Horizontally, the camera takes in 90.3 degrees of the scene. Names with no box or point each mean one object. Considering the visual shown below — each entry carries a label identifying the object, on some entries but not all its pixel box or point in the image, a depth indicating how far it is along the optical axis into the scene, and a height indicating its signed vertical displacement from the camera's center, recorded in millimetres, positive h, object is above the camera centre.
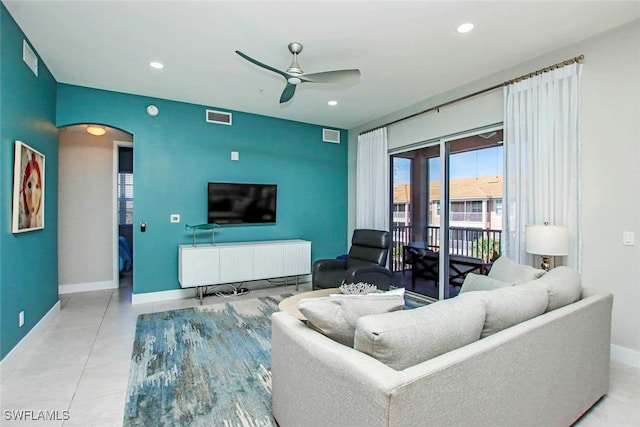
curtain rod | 2945 +1412
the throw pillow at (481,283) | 2205 -500
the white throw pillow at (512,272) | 2264 -434
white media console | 4219 -698
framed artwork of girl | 2645 +211
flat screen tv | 4777 +154
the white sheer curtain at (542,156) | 2928 +567
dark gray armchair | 3740 -687
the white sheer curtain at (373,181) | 5074 +534
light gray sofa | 1086 -677
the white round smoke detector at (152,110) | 4336 +1397
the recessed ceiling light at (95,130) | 4829 +1254
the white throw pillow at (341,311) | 1437 -452
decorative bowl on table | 2921 -707
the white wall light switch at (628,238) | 2635 -198
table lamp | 2787 -229
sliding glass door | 3863 +51
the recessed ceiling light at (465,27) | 2637 +1571
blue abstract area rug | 1983 -1241
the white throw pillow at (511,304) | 1540 -471
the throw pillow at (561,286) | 1896 -449
